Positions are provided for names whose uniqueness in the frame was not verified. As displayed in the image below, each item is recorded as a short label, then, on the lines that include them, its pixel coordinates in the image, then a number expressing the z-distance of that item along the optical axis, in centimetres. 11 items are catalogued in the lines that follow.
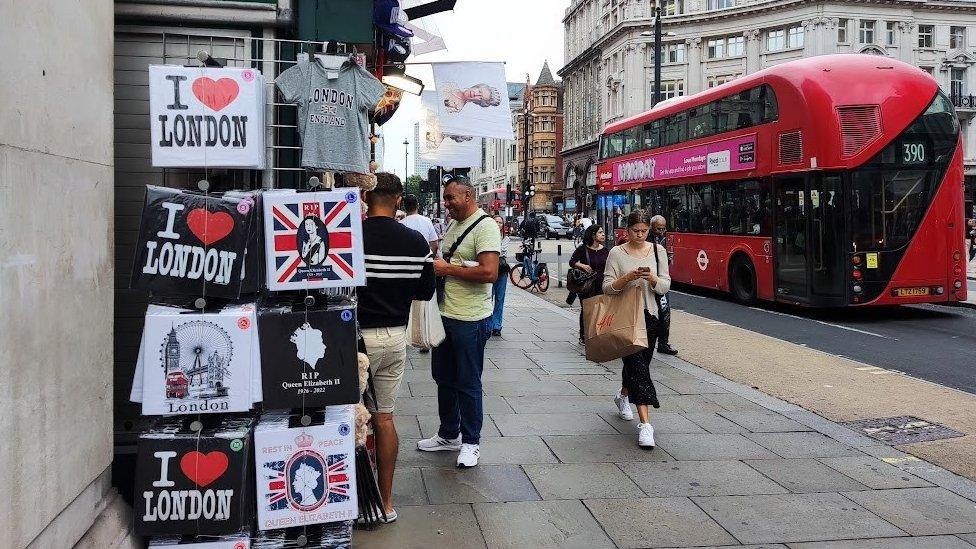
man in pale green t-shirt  539
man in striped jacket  453
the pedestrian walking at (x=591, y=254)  992
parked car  5571
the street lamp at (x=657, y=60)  2452
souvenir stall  348
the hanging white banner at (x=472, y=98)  1057
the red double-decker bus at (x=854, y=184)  1356
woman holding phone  616
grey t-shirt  407
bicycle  1955
